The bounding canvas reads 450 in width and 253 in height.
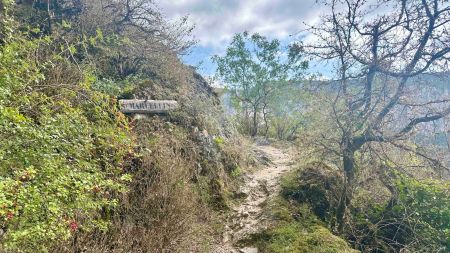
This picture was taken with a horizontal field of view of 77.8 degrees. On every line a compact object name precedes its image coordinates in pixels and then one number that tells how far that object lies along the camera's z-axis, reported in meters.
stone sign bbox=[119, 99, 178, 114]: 5.90
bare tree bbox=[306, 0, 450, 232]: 5.24
